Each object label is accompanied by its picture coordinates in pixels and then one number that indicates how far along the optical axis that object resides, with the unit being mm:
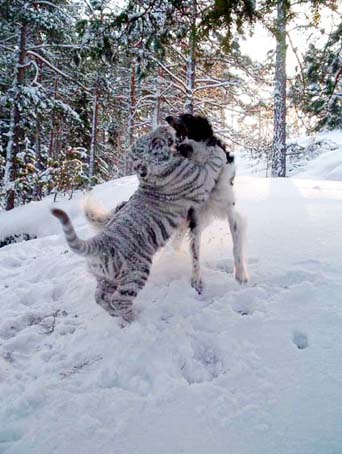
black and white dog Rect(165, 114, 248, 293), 3836
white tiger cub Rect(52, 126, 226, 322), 3219
